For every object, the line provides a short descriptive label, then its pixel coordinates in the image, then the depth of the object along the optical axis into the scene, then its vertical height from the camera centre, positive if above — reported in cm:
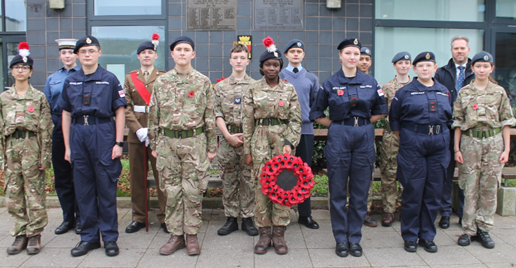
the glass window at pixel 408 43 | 848 +184
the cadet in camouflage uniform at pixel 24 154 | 398 -30
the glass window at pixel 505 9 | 870 +266
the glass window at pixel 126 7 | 816 +251
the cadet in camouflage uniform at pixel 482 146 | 415 -20
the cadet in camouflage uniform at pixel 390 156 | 488 -37
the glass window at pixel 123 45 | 819 +172
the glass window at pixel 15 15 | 911 +257
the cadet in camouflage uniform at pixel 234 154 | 450 -33
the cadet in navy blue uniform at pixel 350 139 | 387 -13
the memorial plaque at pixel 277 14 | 777 +226
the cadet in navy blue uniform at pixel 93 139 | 389 -14
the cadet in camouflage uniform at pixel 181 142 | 394 -17
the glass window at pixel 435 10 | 844 +259
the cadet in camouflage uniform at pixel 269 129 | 395 -3
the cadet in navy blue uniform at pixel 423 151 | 393 -25
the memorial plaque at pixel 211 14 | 777 +225
